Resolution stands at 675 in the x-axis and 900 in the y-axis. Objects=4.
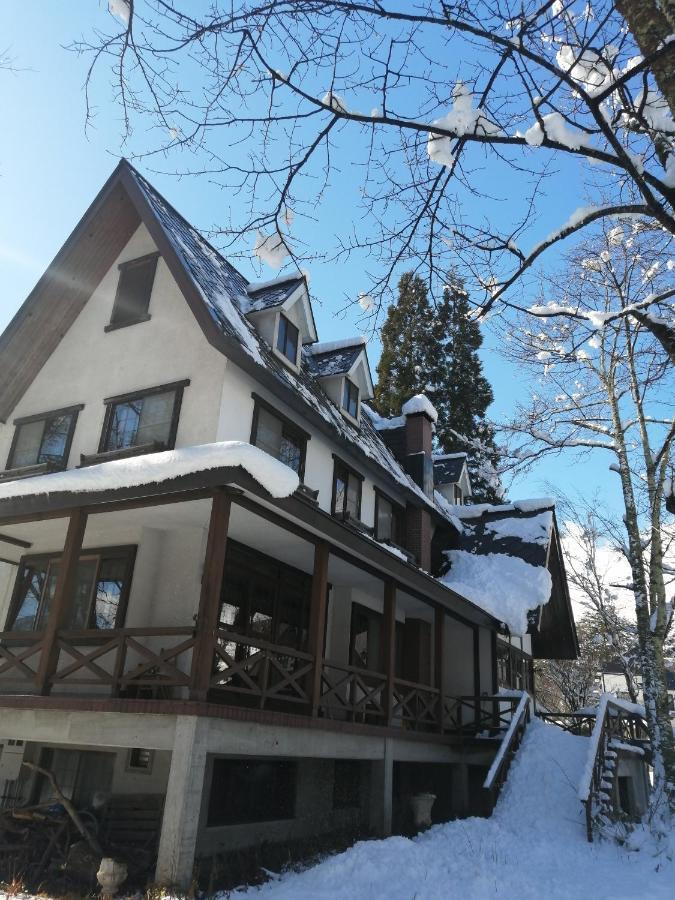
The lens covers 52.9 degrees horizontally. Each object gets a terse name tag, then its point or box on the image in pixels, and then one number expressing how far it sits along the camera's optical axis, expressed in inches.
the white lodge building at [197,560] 350.9
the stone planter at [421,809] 498.0
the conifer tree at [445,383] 1352.1
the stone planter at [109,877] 279.7
